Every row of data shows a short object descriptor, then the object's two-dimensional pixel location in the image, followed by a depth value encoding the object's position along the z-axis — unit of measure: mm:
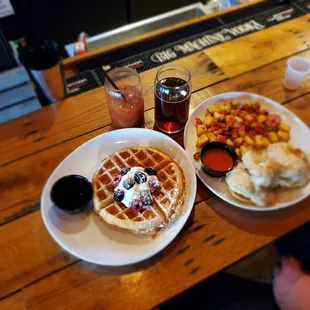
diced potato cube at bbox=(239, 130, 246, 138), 1218
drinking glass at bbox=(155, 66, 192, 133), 1192
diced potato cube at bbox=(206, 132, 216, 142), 1204
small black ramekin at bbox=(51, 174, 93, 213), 1017
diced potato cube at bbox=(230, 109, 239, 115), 1284
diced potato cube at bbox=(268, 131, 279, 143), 1213
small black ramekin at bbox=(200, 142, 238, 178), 1098
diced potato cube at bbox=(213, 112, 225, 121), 1261
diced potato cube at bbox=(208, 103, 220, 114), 1293
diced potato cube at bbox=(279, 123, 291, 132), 1234
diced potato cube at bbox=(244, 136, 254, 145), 1187
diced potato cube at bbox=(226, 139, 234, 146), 1198
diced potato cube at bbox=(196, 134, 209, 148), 1189
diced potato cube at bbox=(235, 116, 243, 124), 1247
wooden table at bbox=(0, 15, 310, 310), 946
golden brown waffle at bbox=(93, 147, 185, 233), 1004
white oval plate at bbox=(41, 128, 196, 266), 967
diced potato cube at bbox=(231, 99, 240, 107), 1318
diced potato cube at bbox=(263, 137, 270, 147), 1187
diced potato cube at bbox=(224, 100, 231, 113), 1285
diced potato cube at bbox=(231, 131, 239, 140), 1216
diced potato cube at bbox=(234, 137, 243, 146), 1193
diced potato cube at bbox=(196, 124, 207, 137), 1230
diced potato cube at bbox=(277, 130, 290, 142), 1222
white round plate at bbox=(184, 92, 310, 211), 1061
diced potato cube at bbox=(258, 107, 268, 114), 1290
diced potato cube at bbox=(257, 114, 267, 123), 1264
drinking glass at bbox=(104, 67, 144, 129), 1190
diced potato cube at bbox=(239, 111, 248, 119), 1276
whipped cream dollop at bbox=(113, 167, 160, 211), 1023
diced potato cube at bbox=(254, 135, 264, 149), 1182
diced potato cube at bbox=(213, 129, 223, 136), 1230
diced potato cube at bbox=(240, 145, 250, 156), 1151
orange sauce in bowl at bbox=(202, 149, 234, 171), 1126
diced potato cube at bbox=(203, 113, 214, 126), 1256
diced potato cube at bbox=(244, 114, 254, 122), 1261
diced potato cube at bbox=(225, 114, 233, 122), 1257
